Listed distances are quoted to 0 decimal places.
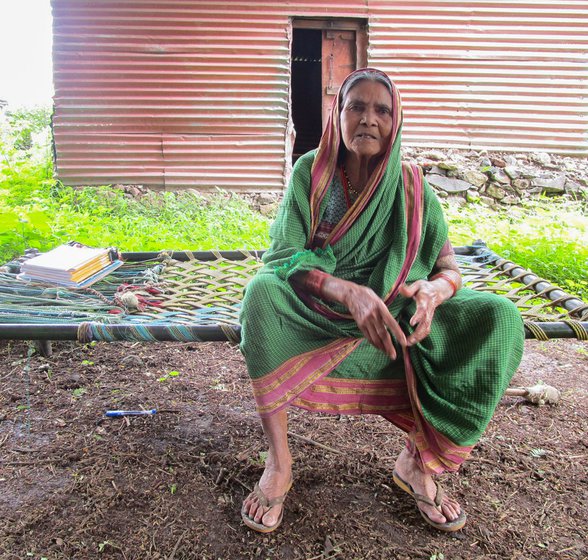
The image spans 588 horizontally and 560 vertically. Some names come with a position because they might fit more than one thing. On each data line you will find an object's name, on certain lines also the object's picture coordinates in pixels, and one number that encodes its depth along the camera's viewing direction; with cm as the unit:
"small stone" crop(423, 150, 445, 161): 666
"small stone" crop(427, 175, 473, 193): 670
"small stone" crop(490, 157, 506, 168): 671
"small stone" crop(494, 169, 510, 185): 669
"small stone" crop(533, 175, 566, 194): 670
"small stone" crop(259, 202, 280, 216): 651
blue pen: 252
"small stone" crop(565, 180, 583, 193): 673
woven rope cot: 216
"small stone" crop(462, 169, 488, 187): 671
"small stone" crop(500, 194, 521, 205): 682
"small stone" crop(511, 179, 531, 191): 673
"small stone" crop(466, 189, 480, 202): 677
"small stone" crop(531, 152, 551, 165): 671
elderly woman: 173
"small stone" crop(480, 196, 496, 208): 680
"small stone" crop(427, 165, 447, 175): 669
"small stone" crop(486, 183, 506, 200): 678
